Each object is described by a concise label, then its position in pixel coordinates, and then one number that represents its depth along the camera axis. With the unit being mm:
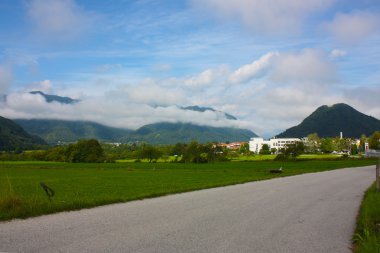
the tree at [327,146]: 186375
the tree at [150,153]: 135125
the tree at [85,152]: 126312
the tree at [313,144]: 188000
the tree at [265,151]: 192350
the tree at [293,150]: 117438
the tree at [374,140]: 148100
